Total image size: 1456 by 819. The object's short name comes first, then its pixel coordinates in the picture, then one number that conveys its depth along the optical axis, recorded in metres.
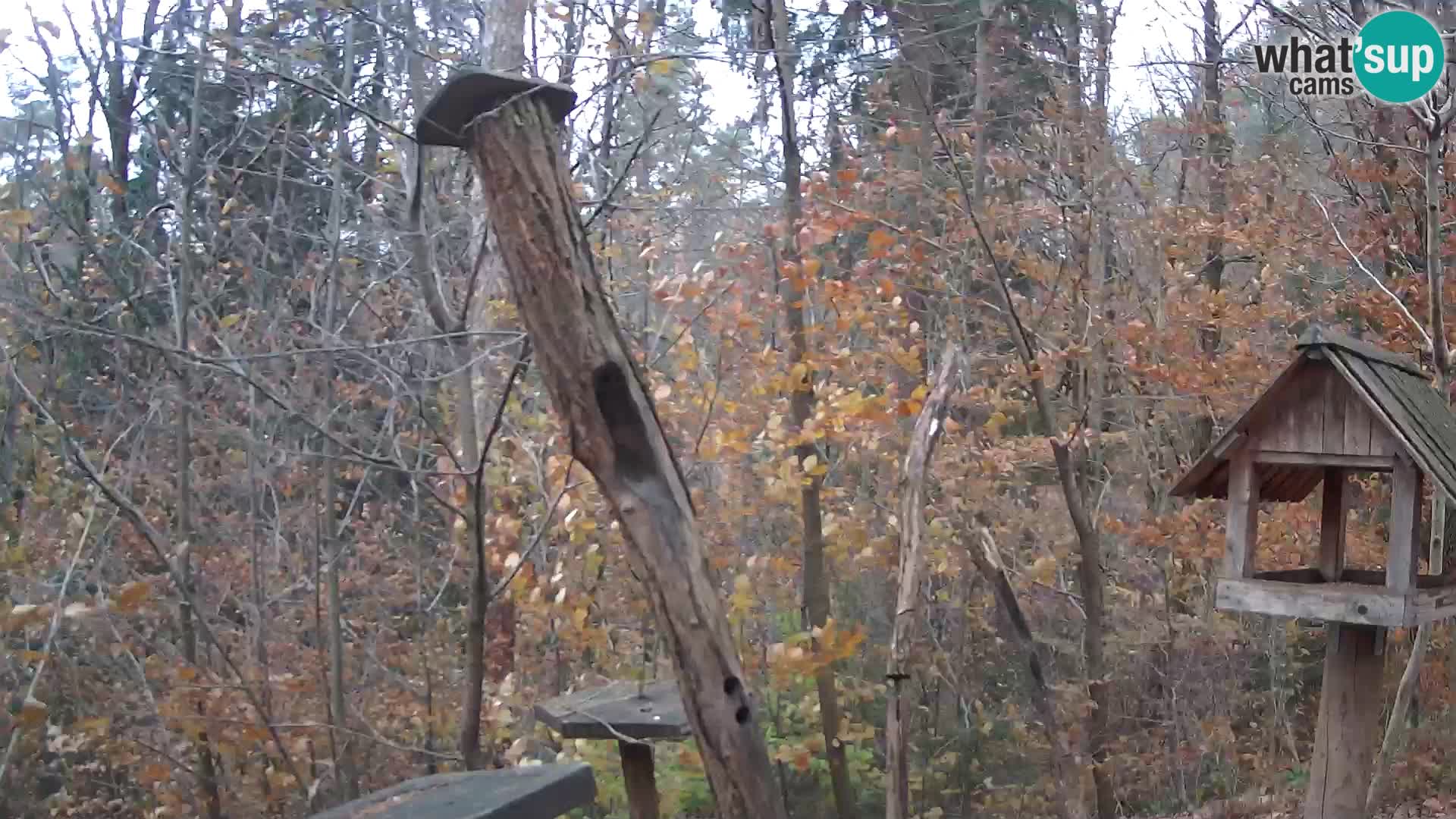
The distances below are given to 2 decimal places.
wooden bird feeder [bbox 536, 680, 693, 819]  3.50
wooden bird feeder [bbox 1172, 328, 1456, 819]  3.06
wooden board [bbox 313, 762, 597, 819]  2.49
